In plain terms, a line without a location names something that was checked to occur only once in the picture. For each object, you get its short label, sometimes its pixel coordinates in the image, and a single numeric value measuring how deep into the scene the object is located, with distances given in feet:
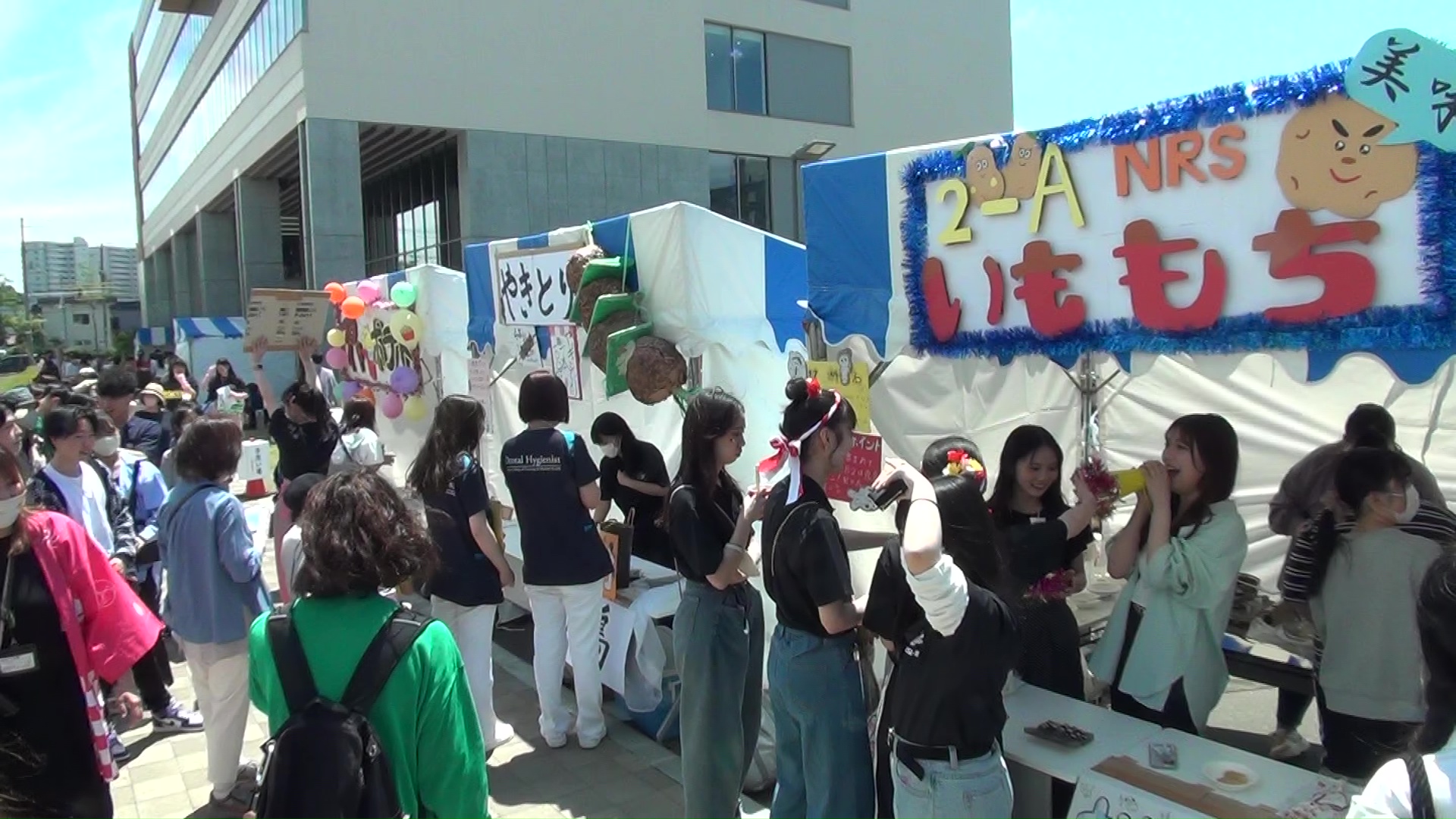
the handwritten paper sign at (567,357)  19.45
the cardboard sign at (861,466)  13.91
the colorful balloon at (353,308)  28.17
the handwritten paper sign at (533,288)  19.12
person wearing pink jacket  8.66
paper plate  8.55
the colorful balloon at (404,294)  26.25
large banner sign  7.97
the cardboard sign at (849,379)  13.60
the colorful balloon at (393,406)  28.25
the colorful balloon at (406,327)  26.30
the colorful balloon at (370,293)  28.53
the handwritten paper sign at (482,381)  23.21
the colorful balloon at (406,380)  26.86
